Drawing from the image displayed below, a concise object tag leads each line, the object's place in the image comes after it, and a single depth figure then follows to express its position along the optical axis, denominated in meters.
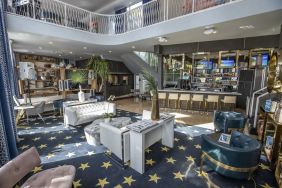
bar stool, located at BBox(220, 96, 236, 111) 5.48
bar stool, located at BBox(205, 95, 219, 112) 5.72
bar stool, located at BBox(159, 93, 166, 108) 6.76
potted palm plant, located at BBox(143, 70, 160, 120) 2.81
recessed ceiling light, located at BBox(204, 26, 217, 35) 4.12
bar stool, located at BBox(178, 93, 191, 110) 6.24
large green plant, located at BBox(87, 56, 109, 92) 5.70
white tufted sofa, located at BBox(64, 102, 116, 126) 4.01
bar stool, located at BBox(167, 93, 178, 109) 6.47
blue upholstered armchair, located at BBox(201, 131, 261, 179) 1.82
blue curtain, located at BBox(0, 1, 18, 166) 2.30
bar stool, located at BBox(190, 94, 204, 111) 6.00
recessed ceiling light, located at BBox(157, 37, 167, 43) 5.24
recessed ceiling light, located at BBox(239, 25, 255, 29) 4.18
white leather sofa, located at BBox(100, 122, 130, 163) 2.43
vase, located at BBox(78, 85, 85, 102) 4.89
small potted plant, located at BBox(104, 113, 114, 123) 3.23
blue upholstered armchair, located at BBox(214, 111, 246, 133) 3.27
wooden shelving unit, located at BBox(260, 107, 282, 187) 2.11
